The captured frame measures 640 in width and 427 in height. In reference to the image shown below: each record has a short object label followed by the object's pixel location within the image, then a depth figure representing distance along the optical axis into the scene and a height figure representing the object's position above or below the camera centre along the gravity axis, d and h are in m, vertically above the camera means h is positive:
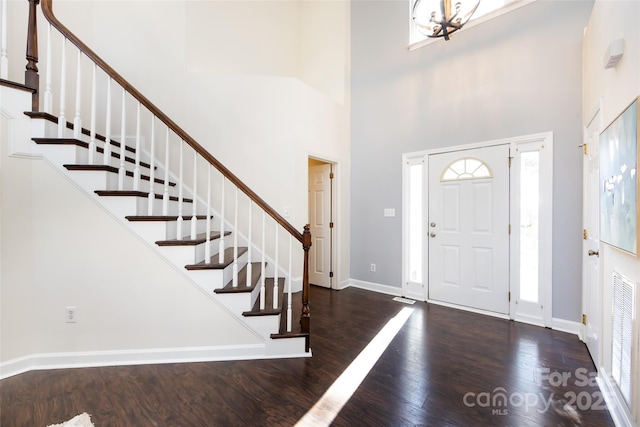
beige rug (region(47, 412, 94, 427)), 1.45 -1.20
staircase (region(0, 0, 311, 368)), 1.95 +0.02
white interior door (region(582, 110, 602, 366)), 2.01 -0.26
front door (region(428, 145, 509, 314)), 2.93 -0.17
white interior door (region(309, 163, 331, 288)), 4.04 -0.14
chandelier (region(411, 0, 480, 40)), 1.95 +1.57
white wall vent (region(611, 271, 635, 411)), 1.34 -0.68
